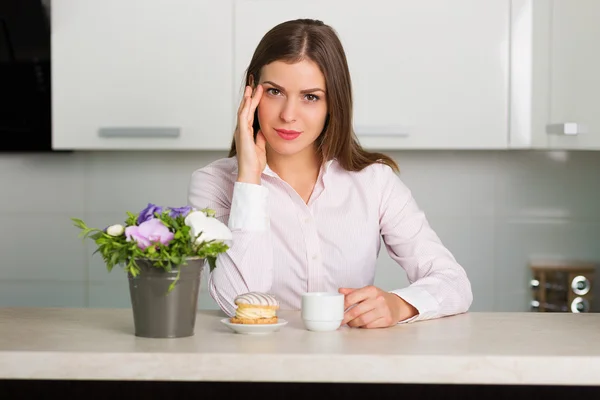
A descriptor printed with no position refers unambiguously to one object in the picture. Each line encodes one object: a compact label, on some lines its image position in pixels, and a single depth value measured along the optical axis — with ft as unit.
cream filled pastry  8.35
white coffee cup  8.39
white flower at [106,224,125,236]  8.05
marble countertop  7.68
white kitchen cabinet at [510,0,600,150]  11.07
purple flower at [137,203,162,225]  8.09
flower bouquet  8.00
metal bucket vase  8.07
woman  9.47
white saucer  8.26
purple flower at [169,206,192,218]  8.09
